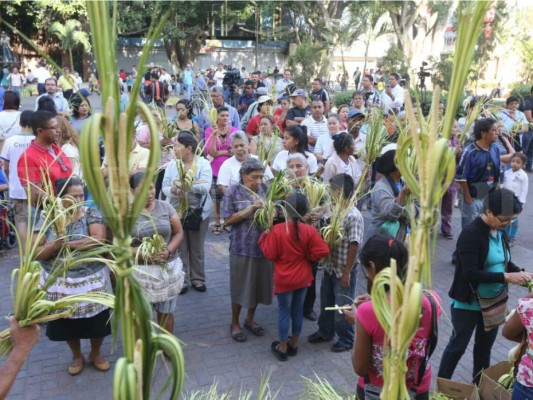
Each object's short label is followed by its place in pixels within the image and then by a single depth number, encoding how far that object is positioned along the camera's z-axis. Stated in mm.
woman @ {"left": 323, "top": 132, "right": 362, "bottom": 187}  5508
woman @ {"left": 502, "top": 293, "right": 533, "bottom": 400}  2641
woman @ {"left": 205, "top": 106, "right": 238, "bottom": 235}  6711
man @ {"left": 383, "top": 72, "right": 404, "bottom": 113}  10435
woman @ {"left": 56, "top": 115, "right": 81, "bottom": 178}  5430
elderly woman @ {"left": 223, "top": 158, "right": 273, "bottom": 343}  4570
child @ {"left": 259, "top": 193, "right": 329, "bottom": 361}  4105
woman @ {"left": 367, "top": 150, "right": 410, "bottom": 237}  4238
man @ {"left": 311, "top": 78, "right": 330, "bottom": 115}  10692
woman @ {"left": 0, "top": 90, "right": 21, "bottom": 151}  7234
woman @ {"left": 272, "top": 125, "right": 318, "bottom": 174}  5879
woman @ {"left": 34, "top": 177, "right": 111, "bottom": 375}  3730
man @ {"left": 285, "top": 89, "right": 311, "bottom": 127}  8836
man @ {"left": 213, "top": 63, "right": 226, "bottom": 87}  23769
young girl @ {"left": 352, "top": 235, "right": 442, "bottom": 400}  2305
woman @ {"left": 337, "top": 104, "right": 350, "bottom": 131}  8459
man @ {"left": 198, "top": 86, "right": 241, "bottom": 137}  8055
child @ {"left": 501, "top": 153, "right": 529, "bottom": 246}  6656
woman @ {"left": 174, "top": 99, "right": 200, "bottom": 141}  7691
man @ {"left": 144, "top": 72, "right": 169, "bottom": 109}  12844
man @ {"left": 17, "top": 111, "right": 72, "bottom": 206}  4539
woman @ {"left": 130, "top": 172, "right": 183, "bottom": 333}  3979
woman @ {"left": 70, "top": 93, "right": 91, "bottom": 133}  6961
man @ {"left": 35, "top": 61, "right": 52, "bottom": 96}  20103
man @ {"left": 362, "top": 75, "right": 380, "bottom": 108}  11172
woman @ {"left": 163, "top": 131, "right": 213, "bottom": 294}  5266
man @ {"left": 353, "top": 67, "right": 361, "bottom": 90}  27172
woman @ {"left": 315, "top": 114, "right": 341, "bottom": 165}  7016
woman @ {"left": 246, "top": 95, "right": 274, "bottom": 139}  7859
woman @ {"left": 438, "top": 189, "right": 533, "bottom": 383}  3287
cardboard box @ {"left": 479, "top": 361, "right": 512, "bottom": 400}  3188
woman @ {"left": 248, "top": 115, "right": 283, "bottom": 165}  6144
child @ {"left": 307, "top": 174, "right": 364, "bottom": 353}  4340
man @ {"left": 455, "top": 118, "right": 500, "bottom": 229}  5645
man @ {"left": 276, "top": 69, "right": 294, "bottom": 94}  14897
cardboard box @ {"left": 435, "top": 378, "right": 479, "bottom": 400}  3142
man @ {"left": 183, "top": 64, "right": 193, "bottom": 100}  24391
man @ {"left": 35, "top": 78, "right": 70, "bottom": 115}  8945
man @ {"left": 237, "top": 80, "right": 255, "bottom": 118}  11328
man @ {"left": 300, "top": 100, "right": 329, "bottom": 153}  7789
